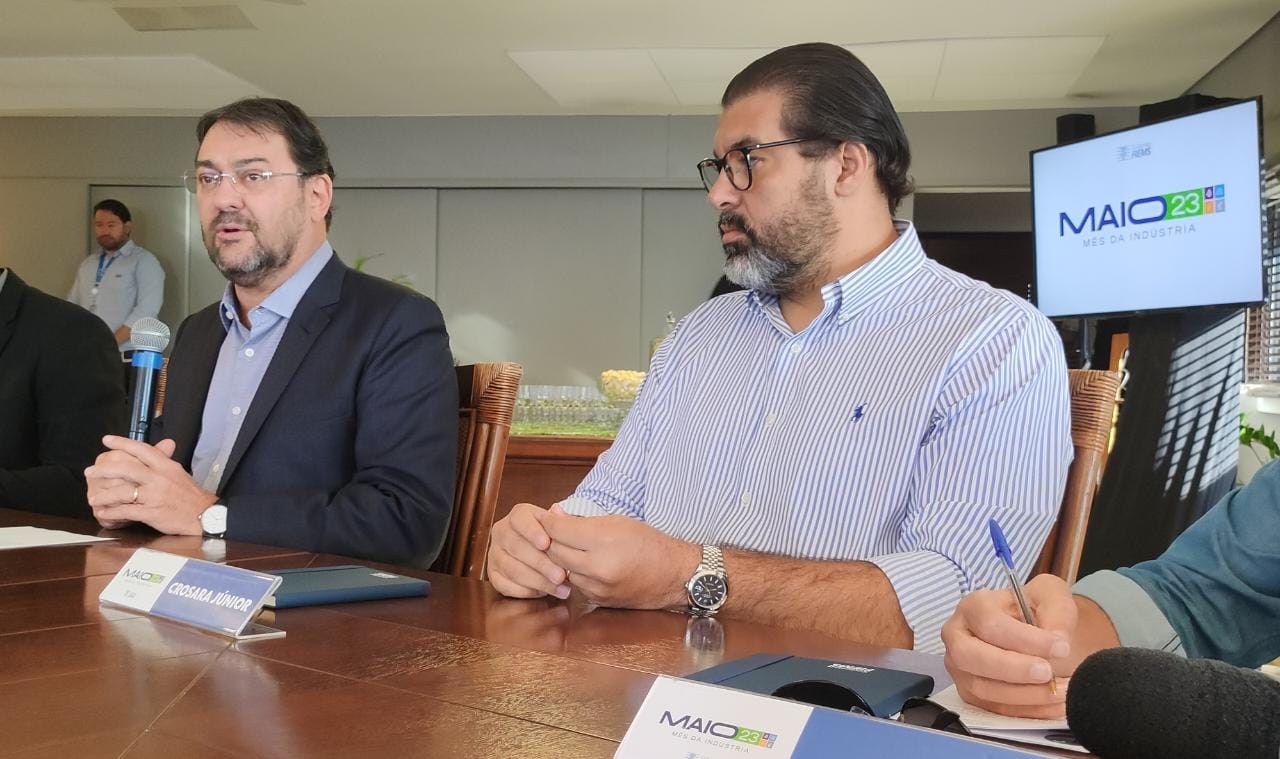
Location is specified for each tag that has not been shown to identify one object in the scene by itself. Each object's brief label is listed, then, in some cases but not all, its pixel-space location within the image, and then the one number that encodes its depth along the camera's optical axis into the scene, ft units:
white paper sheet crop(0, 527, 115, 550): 4.27
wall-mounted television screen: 9.61
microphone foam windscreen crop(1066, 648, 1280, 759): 1.59
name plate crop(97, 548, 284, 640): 2.75
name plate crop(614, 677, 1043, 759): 1.61
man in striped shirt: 3.94
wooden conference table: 1.89
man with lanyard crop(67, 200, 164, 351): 24.82
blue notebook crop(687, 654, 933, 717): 2.09
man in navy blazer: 4.97
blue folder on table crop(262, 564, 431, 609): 3.05
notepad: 2.03
